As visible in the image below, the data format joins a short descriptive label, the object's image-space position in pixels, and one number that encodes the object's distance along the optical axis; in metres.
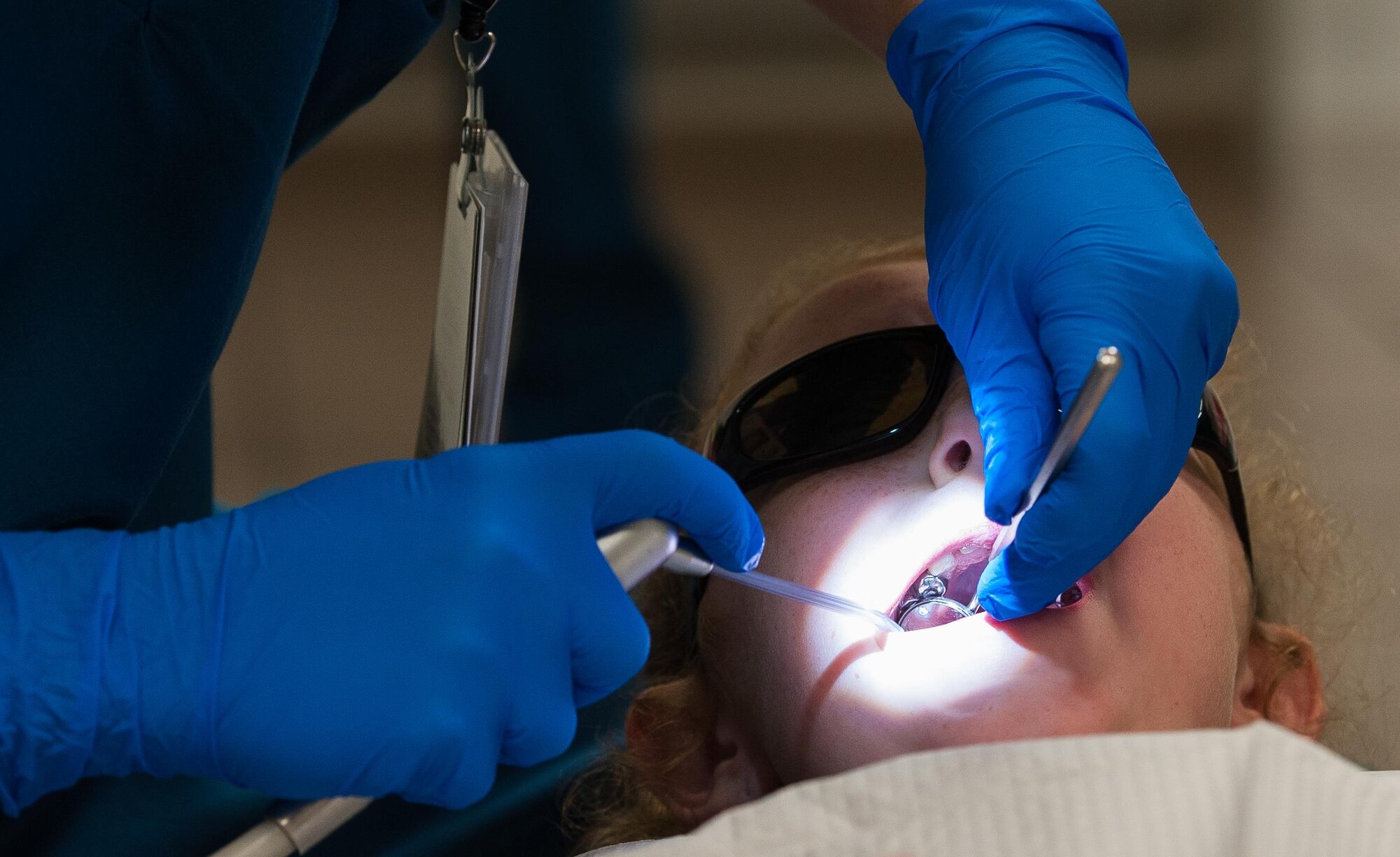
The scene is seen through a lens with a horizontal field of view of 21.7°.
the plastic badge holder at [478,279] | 0.95
